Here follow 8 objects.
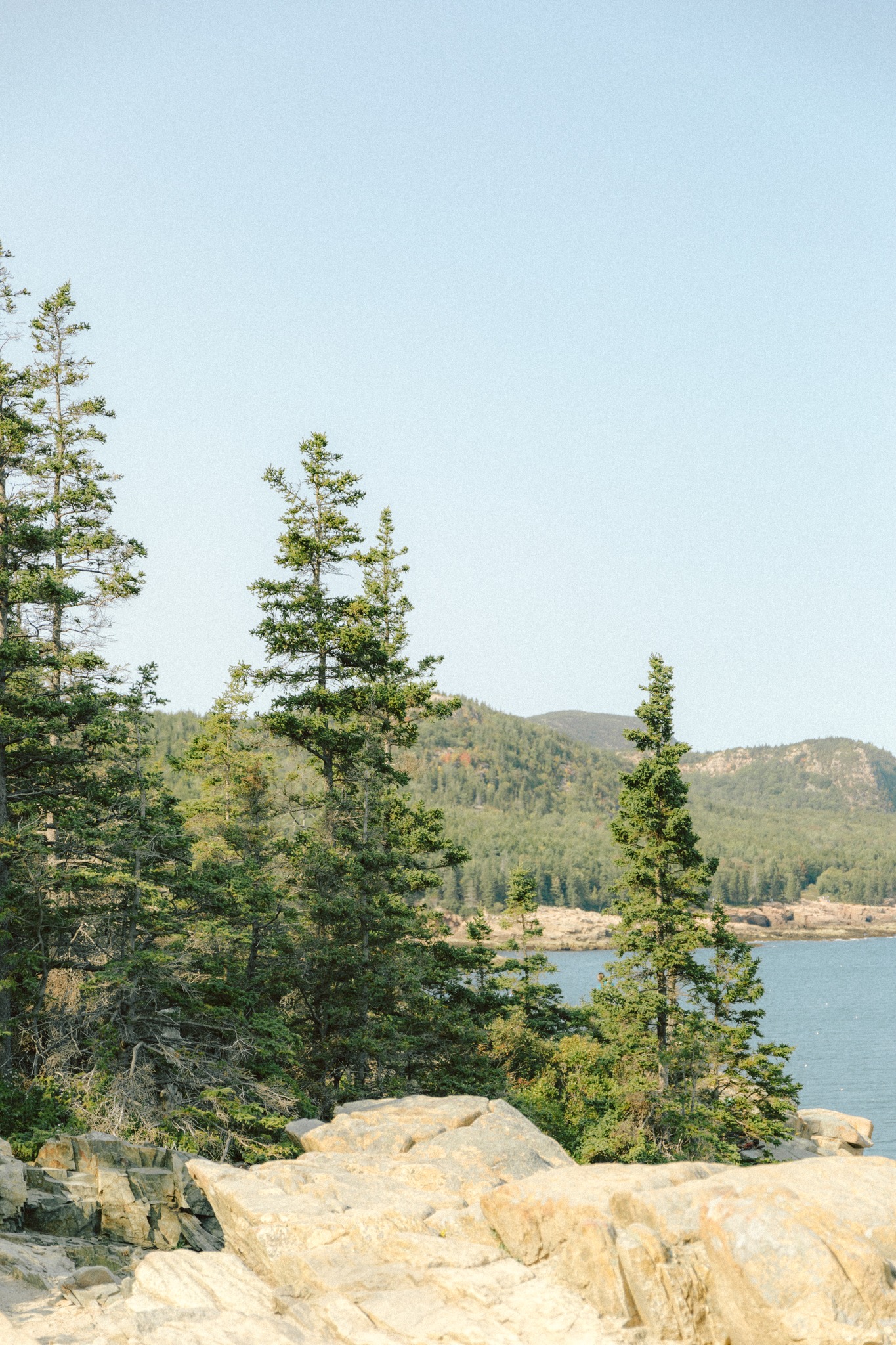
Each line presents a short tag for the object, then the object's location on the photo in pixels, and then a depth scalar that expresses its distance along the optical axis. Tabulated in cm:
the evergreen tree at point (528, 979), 3778
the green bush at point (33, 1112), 1761
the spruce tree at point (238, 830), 2094
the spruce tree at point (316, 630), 2678
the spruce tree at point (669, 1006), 2580
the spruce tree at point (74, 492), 2480
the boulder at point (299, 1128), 1848
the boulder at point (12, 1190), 1508
